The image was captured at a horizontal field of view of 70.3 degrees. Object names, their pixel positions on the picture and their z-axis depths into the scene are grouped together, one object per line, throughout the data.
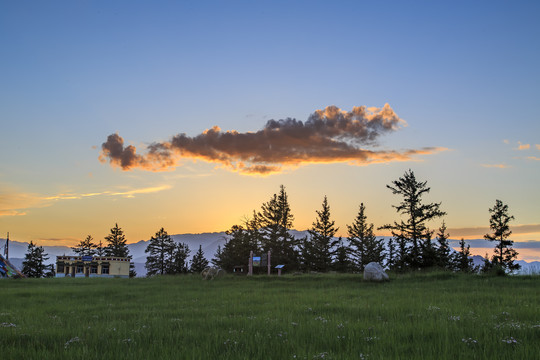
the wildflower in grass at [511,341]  7.78
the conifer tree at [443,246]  75.90
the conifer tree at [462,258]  75.06
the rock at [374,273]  32.00
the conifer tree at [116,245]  109.38
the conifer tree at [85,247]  112.31
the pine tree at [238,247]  71.44
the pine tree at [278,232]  73.94
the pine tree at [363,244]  82.00
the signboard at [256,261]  52.34
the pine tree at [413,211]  56.19
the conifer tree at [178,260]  101.56
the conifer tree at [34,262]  96.12
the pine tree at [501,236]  72.25
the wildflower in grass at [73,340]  9.08
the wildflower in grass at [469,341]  8.05
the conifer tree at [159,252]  103.88
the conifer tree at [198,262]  103.19
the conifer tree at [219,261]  78.56
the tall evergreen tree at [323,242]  76.00
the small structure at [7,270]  64.81
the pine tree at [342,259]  75.56
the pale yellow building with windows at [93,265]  84.50
